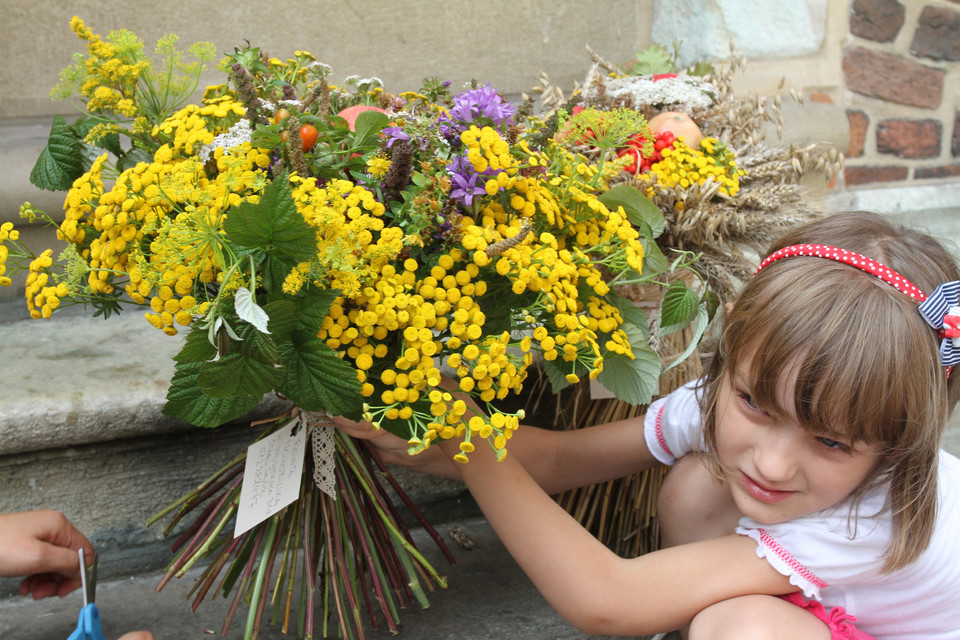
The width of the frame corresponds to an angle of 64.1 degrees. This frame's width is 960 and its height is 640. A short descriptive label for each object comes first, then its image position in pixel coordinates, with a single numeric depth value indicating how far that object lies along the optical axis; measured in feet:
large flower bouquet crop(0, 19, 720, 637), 2.50
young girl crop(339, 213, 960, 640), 2.99
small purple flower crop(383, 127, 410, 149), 2.77
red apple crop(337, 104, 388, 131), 3.17
